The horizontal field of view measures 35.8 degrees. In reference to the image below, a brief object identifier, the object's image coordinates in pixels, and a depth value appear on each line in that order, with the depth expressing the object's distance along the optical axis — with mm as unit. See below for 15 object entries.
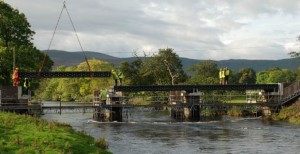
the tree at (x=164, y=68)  112625
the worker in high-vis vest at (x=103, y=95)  59644
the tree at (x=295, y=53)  90469
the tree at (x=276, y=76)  178625
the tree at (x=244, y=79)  196212
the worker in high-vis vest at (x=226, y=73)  61062
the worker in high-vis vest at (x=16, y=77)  53125
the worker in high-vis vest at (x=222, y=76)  61509
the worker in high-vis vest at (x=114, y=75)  58406
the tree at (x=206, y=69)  145750
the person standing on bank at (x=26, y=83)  55225
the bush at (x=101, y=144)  27261
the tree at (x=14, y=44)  59031
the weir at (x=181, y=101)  54281
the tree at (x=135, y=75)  113500
